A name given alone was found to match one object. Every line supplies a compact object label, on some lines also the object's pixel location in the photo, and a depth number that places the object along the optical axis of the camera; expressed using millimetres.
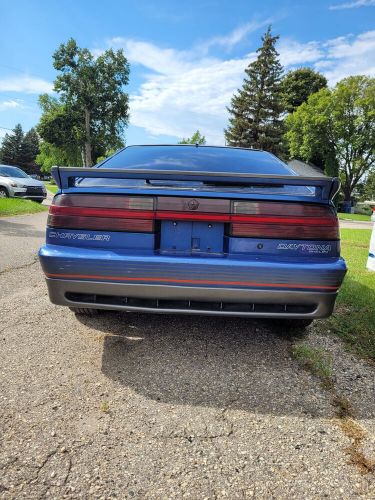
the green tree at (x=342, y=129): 35312
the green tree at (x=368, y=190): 56709
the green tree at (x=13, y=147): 73250
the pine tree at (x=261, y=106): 39656
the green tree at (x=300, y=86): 50406
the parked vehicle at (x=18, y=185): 14750
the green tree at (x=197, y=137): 54888
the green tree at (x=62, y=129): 38375
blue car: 2150
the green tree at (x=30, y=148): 75438
